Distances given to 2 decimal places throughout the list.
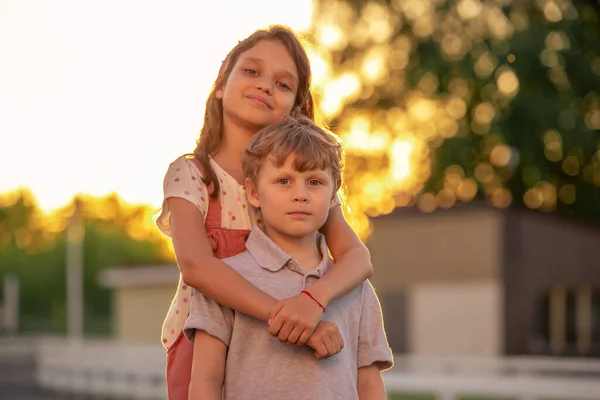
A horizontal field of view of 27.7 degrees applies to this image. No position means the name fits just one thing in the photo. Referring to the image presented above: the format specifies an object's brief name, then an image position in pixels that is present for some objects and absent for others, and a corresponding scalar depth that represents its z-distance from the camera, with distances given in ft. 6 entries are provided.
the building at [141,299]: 118.42
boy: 10.50
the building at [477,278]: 90.99
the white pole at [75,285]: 147.43
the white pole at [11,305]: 251.70
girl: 10.44
